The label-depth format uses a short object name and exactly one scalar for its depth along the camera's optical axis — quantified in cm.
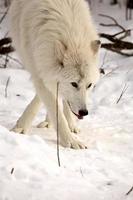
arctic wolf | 1011
